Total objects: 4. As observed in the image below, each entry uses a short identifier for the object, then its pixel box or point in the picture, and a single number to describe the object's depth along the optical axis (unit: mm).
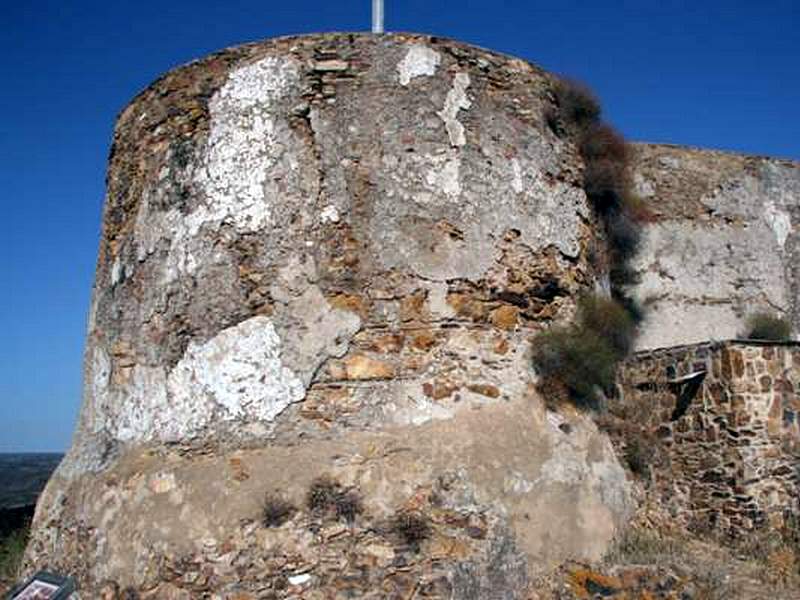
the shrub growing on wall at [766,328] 9602
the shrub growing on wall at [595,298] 6637
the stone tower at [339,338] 5734
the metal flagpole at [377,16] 7527
